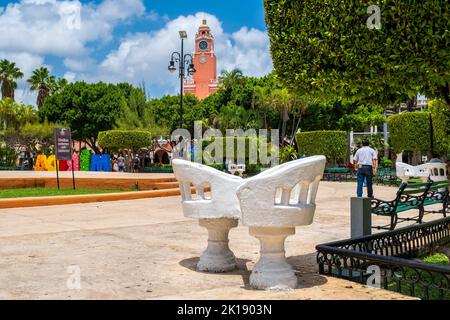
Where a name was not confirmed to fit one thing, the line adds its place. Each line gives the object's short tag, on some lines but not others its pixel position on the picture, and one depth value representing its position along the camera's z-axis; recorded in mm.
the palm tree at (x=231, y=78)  46500
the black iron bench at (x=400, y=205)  6523
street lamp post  24016
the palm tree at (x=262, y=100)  38562
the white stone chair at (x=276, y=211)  3971
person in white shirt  12414
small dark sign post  16344
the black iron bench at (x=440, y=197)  8102
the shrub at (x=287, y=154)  27997
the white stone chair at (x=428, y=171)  11844
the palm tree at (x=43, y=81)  55491
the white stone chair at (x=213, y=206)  4488
